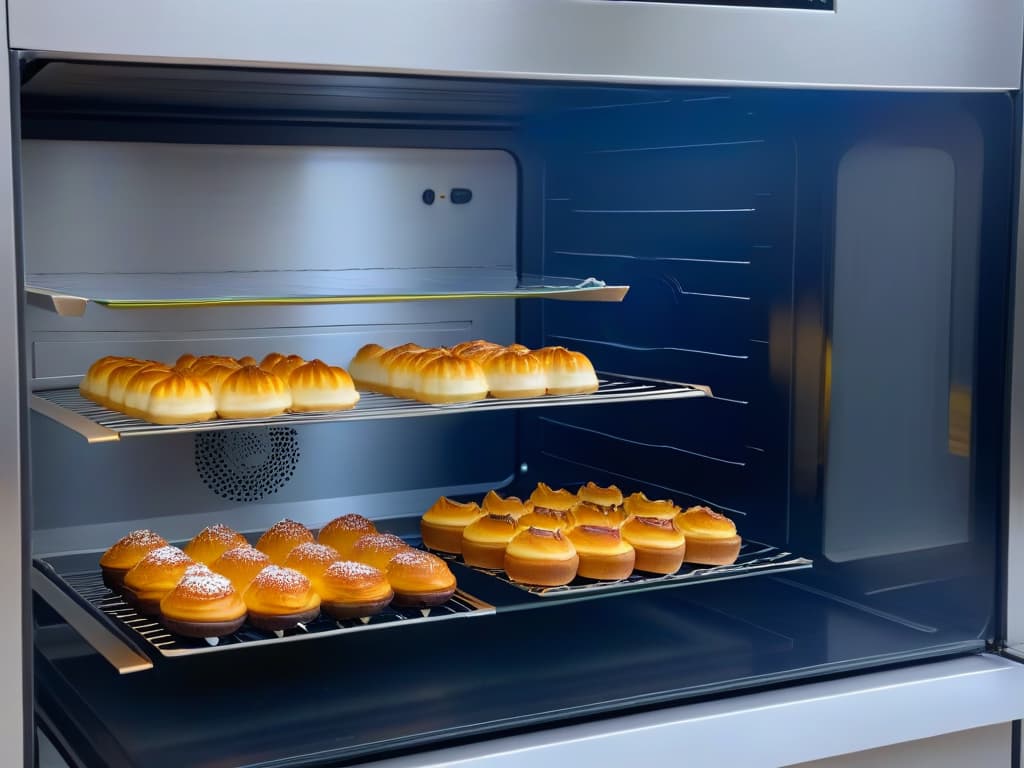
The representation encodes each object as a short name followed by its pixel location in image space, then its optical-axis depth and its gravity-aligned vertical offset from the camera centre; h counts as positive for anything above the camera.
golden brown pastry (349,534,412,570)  1.41 -0.34
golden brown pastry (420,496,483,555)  1.56 -0.34
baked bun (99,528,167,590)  1.38 -0.34
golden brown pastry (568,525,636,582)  1.46 -0.35
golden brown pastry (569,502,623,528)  1.53 -0.33
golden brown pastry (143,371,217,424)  1.30 -0.15
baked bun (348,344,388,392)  1.58 -0.15
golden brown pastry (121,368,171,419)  1.31 -0.14
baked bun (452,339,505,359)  1.62 -0.12
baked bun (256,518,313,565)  1.45 -0.34
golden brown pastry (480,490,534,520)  1.61 -0.33
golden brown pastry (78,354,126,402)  1.42 -0.14
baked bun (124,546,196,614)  1.29 -0.34
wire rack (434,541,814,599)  1.38 -0.37
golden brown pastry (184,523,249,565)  1.41 -0.33
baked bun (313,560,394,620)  1.29 -0.35
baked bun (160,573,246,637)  1.20 -0.35
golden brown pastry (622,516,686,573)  1.49 -0.35
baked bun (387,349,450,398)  1.51 -0.14
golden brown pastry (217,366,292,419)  1.35 -0.15
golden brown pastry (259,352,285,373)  1.53 -0.13
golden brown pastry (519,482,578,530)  1.54 -0.33
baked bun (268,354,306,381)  1.46 -0.13
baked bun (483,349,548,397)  1.53 -0.15
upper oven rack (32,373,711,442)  1.21 -0.17
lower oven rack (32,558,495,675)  1.16 -0.38
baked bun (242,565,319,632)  1.25 -0.35
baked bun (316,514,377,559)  1.50 -0.34
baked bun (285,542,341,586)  1.34 -0.33
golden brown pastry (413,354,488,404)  1.47 -0.15
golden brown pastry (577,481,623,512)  1.65 -0.32
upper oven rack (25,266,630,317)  1.17 -0.03
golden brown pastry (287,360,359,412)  1.42 -0.15
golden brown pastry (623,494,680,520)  1.56 -0.32
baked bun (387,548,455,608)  1.34 -0.36
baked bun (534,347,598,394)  1.55 -0.14
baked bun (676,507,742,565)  1.50 -0.34
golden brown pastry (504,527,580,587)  1.42 -0.35
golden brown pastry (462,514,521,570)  1.49 -0.34
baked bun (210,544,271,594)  1.32 -0.33
